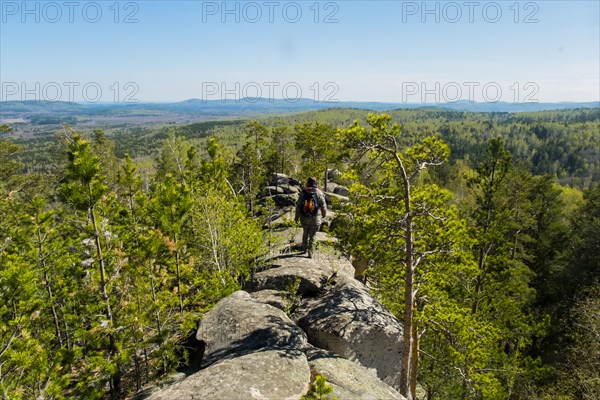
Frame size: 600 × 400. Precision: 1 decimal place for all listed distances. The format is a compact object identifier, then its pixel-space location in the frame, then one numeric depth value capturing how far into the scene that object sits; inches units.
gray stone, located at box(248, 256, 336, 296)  587.5
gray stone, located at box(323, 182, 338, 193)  2345.5
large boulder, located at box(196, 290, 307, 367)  403.2
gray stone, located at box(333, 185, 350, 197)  2257.1
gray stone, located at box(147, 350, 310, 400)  289.0
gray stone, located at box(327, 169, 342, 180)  2662.4
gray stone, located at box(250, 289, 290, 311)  540.1
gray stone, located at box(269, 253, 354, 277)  636.7
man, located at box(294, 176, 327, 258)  592.4
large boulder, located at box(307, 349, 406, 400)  323.0
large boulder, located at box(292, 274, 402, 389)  474.0
